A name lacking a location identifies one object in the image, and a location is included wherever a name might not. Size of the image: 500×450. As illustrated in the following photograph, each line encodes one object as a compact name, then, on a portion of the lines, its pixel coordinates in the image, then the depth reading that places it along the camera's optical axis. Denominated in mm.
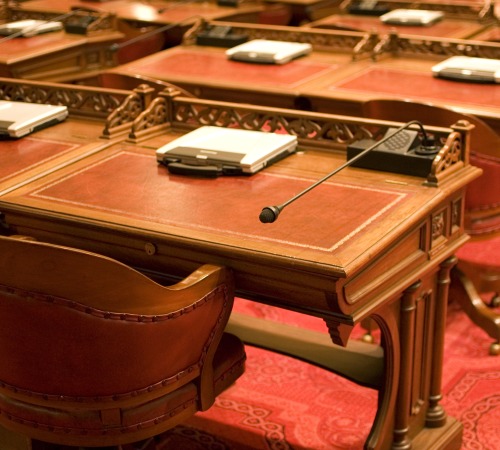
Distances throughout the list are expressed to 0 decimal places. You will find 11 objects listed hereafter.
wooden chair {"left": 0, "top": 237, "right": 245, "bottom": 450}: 1896
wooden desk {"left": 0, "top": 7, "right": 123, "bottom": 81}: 4543
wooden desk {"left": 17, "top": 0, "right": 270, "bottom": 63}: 5398
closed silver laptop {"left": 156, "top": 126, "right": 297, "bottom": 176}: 2594
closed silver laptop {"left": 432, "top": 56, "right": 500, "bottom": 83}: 3709
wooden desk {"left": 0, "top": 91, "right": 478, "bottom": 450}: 2117
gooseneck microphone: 2076
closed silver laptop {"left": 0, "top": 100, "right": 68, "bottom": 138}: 3061
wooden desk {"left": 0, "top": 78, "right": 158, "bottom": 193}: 2771
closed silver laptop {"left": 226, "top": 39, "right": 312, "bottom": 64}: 4223
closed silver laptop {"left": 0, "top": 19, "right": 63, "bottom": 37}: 4965
